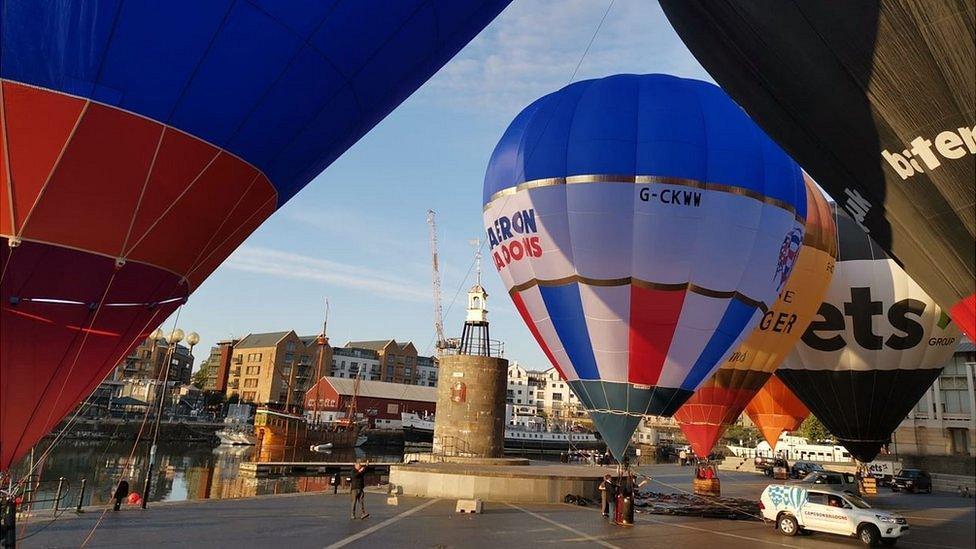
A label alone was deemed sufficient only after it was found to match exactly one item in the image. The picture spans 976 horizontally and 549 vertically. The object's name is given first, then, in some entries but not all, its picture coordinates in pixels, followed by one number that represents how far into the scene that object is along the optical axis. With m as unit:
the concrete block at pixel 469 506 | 15.80
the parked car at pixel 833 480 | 24.27
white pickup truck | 13.77
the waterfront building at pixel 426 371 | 117.03
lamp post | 15.24
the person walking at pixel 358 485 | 14.41
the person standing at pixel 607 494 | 16.22
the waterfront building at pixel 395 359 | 108.06
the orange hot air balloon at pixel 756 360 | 20.72
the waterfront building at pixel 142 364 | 95.88
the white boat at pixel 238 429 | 63.88
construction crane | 91.62
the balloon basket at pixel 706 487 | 23.08
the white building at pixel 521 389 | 124.50
